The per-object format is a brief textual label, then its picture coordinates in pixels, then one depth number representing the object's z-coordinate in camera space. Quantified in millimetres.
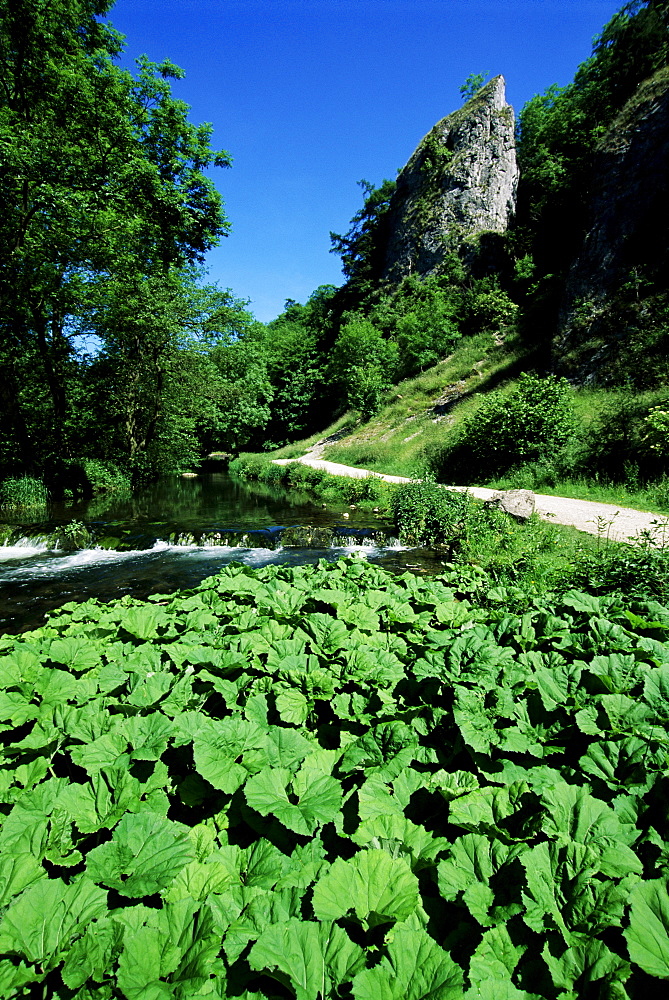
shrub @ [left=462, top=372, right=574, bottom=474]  13859
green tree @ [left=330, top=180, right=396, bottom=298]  50312
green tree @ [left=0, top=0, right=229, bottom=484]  13695
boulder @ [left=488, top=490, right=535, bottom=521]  9520
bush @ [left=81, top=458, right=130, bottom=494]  18688
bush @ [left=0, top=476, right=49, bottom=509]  15078
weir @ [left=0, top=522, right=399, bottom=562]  11398
